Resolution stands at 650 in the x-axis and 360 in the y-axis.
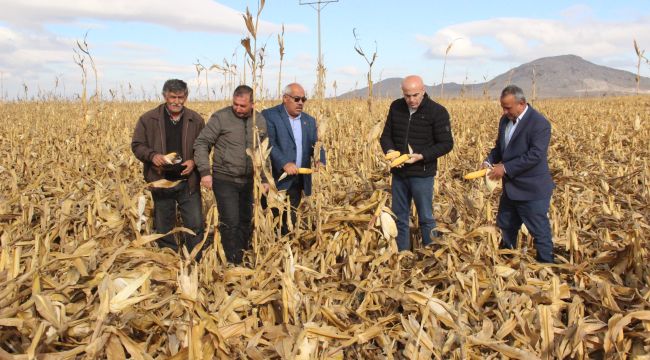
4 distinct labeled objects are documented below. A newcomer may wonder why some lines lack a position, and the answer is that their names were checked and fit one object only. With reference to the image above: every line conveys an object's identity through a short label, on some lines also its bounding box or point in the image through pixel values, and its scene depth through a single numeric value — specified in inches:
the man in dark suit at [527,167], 137.5
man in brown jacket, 148.2
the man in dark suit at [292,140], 154.9
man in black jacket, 149.3
